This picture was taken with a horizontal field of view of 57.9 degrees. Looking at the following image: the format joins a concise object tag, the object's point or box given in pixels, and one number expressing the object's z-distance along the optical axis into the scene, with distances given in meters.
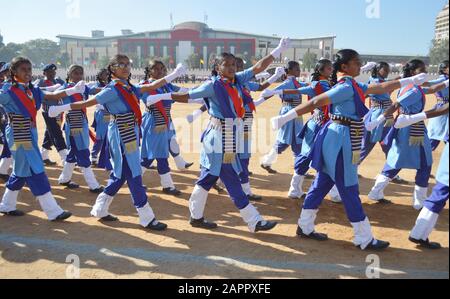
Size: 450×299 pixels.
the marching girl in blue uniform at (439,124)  6.36
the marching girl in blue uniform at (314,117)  5.87
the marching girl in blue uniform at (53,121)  7.57
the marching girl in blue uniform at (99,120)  7.47
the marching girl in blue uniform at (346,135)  4.19
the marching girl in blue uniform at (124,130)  4.88
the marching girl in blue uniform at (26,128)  5.10
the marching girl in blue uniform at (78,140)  6.82
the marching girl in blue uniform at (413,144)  5.40
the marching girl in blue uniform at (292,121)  6.96
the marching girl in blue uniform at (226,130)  4.70
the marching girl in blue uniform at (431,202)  3.98
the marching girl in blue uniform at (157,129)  6.57
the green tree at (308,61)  60.22
